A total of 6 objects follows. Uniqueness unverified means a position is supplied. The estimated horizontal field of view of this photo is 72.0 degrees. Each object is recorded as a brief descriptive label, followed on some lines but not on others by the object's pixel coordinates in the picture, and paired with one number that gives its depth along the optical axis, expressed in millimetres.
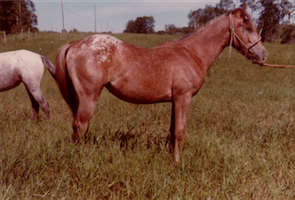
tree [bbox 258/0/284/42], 39656
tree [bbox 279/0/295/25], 39219
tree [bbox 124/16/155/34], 101038
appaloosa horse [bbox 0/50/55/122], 5004
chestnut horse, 2936
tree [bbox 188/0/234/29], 66169
